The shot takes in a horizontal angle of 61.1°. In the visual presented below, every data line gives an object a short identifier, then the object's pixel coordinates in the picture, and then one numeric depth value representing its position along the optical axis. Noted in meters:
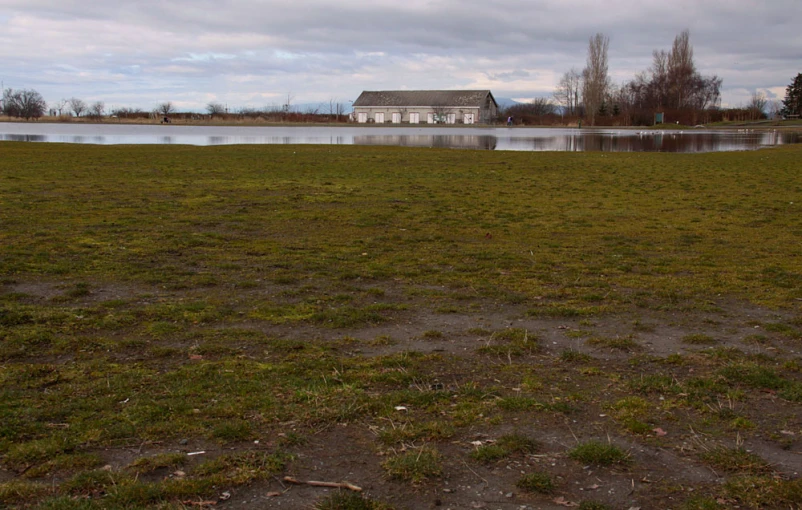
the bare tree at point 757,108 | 99.19
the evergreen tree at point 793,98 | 97.12
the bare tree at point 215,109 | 92.19
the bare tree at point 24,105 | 85.88
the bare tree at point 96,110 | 87.68
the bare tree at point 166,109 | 87.60
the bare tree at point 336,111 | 103.81
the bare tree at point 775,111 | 102.78
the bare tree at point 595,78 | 91.75
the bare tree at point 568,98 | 111.84
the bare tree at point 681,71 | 98.81
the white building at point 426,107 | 104.00
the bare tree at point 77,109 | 88.44
